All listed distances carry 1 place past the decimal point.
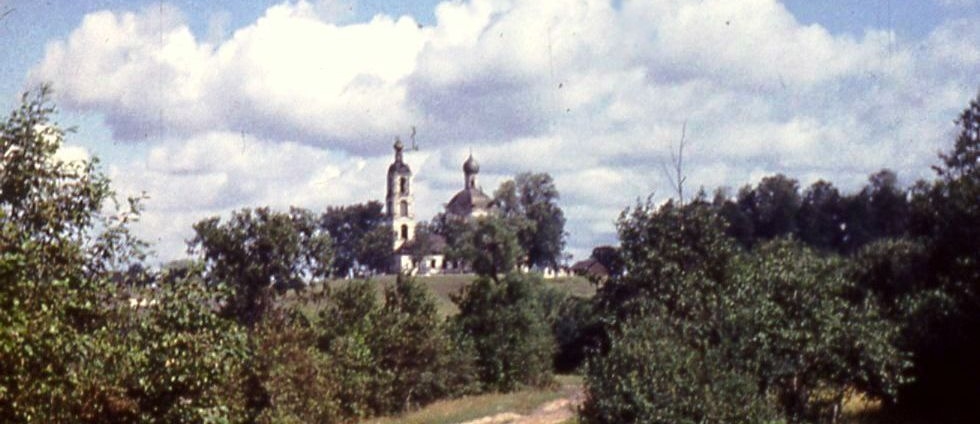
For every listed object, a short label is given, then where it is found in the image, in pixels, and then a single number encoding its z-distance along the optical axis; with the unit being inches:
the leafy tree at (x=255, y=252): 2301.9
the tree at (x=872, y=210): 4419.3
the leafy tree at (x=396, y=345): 2097.7
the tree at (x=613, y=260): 1466.5
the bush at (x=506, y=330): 2733.8
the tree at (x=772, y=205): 4594.0
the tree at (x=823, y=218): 4537.4
